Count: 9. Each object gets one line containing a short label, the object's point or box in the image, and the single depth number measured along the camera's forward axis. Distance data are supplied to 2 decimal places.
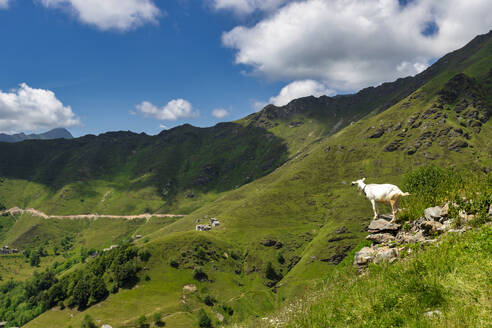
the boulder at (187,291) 196.52
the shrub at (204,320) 157.25
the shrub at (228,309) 181.39
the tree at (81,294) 190.62
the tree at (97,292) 188.00
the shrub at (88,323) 162.12
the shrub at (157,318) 157.98
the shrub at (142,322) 156.38
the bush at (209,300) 188.61
